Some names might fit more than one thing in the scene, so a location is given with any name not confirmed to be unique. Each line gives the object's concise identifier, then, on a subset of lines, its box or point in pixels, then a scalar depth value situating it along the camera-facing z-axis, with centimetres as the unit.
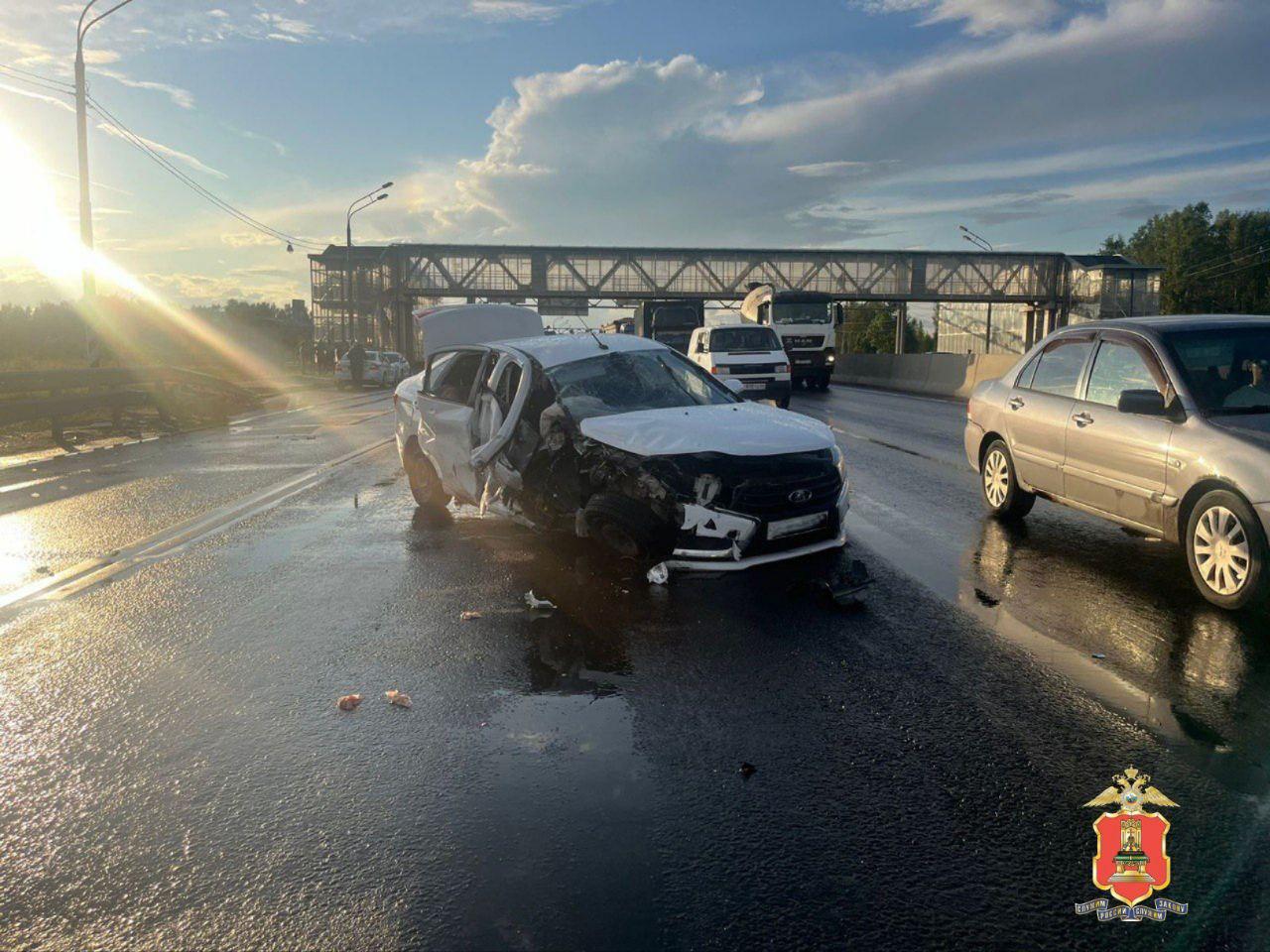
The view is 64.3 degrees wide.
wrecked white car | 644
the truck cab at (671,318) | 4188
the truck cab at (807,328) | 3509
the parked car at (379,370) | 4394
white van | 2439
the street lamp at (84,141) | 2508
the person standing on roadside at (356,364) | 4309
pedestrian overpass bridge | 6662
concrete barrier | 3222
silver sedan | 587
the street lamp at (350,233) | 5134
